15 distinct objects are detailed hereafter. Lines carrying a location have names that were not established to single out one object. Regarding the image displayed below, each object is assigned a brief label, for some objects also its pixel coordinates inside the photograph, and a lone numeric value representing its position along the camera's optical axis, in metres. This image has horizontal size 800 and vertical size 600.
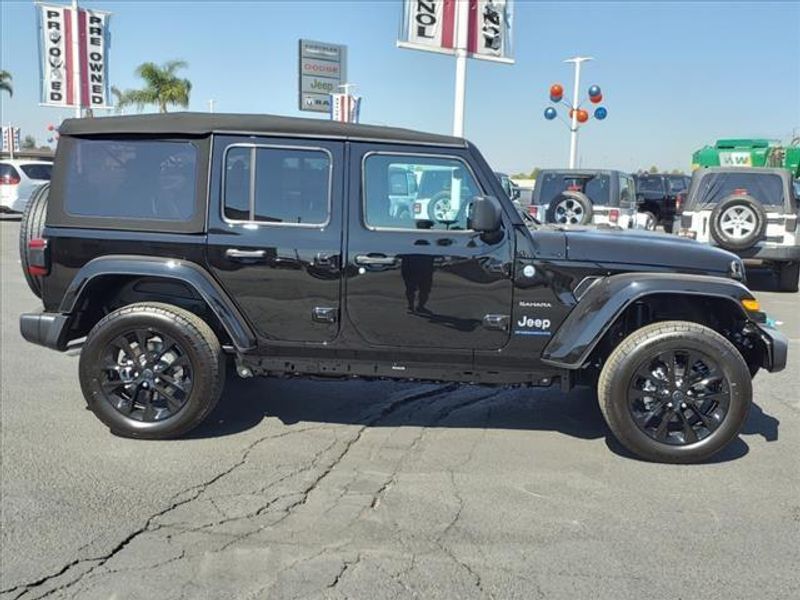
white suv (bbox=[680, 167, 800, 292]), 9.51
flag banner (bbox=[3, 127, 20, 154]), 35.19
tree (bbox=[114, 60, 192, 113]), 35.25
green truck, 23.73
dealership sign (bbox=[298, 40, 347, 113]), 26.41
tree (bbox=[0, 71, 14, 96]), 49.09
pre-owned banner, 13.93
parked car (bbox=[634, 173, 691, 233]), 19.41
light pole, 24.47
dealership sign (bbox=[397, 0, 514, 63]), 8.54
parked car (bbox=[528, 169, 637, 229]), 11.23
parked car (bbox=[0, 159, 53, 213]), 20.66
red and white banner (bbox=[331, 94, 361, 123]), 19.09
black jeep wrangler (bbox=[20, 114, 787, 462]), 4.12
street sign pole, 8.63
